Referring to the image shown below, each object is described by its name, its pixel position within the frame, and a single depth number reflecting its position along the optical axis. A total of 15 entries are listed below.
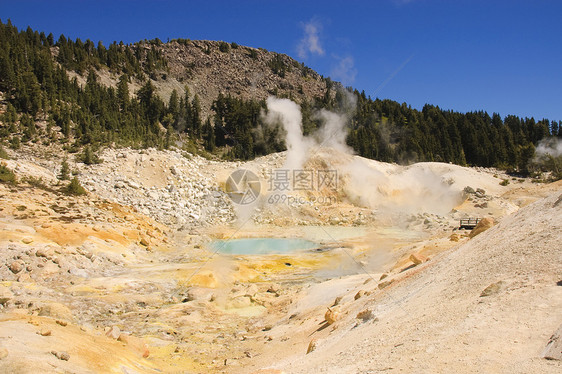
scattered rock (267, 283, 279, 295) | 12.61
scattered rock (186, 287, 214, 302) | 11.34
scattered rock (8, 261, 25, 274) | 11.37
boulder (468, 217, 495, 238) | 11.27
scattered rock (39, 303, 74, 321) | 8.23
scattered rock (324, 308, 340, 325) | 7.83
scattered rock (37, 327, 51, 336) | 5.82
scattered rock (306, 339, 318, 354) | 6.35
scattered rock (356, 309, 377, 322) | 6.58
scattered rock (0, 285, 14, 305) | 8.91
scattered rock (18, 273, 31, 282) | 11.08
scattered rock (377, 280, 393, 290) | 8.91
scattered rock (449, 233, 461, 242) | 14.90
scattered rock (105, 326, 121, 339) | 7.55
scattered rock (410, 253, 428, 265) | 10.77
